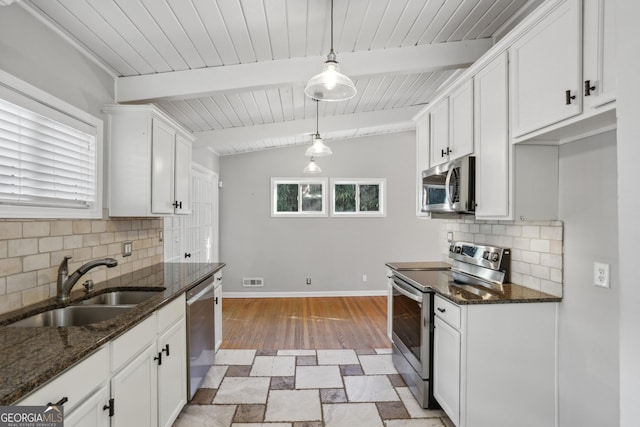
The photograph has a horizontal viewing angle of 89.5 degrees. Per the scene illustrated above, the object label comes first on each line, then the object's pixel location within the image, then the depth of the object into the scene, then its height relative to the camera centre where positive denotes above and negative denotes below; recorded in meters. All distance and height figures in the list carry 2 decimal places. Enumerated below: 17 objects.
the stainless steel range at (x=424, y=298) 2.32 -0.64
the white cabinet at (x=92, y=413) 1.16 -0.76
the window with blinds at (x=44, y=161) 1.65 +0.30
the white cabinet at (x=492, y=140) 1.98 +0.49
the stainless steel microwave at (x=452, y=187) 2.29 +0.22
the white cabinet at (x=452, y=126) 2.36 +0.72
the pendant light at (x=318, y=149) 3.63 +0.74
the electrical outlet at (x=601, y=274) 1.67 -0.31
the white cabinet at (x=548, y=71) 1.48 +0.74
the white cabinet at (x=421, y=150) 3.08 +0.64
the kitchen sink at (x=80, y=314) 1.81 -0.58
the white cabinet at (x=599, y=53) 1.31 +0.69
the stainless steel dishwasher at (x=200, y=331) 2.34 -0.94
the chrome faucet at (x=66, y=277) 1.90 -0.39
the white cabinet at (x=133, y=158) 2.44 +0.42
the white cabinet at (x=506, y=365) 1.93 -0.90
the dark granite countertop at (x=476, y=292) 1.93 -0.51
